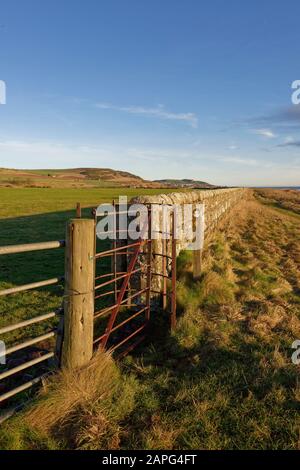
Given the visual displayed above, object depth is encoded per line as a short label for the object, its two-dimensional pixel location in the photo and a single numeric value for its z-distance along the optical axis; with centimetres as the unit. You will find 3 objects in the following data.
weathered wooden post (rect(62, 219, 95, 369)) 366
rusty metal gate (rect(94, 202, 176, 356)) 550
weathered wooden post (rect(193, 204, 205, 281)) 686
